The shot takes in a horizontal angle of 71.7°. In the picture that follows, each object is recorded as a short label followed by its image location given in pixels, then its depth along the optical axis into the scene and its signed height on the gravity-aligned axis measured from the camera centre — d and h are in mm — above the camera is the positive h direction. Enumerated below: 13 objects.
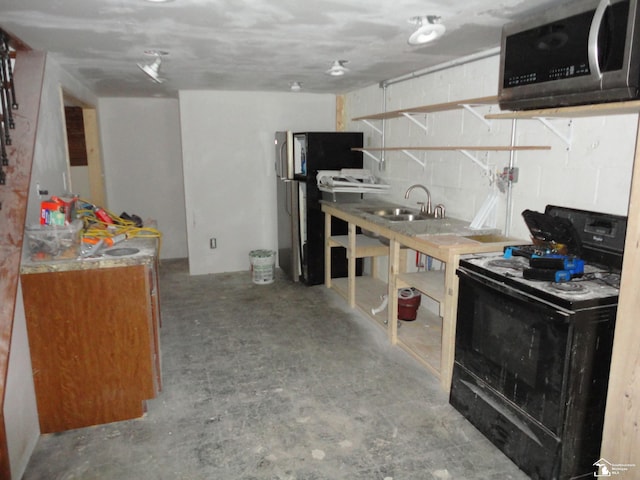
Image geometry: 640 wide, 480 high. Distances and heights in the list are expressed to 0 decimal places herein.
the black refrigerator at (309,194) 4629 -326
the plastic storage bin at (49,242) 2311 -418
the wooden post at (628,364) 1525 -713
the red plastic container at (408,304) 3604 -1132
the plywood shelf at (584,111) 1738 +227
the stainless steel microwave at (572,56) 1661 +445
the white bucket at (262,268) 4887 -1150
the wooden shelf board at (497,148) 2639 +96
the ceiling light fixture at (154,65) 3055 +684
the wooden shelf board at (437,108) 2713 +400
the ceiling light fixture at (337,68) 3320 +699
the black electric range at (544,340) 1805 -781
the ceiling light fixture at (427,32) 2145 +629
